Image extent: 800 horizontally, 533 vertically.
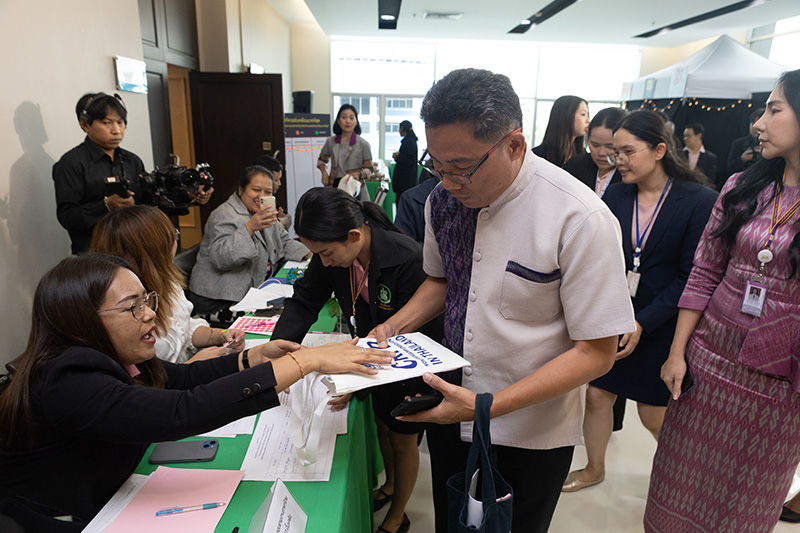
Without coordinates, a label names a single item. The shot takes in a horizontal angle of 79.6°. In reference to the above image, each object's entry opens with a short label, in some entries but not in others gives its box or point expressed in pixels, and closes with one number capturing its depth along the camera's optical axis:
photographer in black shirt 2.58
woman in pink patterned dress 1.29
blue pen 1.00
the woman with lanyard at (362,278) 1.53
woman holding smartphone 2.70
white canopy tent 6.03
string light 6.57
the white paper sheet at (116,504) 0.97
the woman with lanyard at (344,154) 6.21
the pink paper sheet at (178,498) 0.97
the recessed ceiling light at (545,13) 6.83
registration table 1.01
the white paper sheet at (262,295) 2.21
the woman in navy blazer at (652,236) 1.81
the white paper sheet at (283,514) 0.92
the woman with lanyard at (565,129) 2.58
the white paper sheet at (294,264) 3.10
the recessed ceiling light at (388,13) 7.04
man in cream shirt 0.89
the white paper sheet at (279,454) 1.13
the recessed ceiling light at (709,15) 6.50
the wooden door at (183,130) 5.89
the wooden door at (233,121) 5.79
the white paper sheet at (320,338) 1.83
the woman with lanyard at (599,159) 2.36
